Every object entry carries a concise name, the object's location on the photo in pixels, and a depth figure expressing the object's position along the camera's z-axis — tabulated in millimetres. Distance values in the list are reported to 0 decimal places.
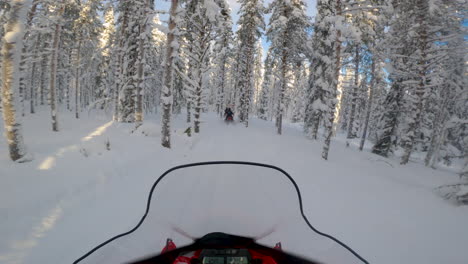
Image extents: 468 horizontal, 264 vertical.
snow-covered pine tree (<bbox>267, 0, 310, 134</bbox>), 17828
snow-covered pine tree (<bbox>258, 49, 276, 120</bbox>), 41181
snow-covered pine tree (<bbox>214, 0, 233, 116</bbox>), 15234
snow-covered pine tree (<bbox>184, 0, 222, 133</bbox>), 15258
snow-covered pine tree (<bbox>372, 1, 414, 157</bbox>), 12062
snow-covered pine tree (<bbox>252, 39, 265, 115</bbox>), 50106
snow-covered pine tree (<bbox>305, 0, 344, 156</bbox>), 16766
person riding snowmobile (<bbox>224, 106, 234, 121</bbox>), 23647
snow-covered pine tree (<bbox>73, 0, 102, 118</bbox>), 20719
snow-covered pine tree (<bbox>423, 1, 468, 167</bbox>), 16158
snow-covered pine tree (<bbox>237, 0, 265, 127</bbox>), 21719
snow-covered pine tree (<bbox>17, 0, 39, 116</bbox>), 9394
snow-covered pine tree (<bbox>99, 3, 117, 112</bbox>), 24097
